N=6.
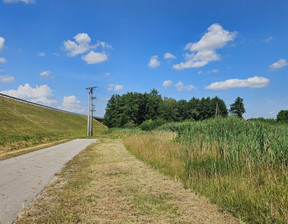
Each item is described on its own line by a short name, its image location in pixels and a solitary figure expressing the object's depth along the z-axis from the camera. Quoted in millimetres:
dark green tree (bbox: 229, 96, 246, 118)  88875
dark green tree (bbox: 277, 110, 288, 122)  65100
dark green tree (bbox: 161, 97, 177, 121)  69338
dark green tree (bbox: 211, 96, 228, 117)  77338
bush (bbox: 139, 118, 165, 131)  43594
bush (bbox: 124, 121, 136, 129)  54656
